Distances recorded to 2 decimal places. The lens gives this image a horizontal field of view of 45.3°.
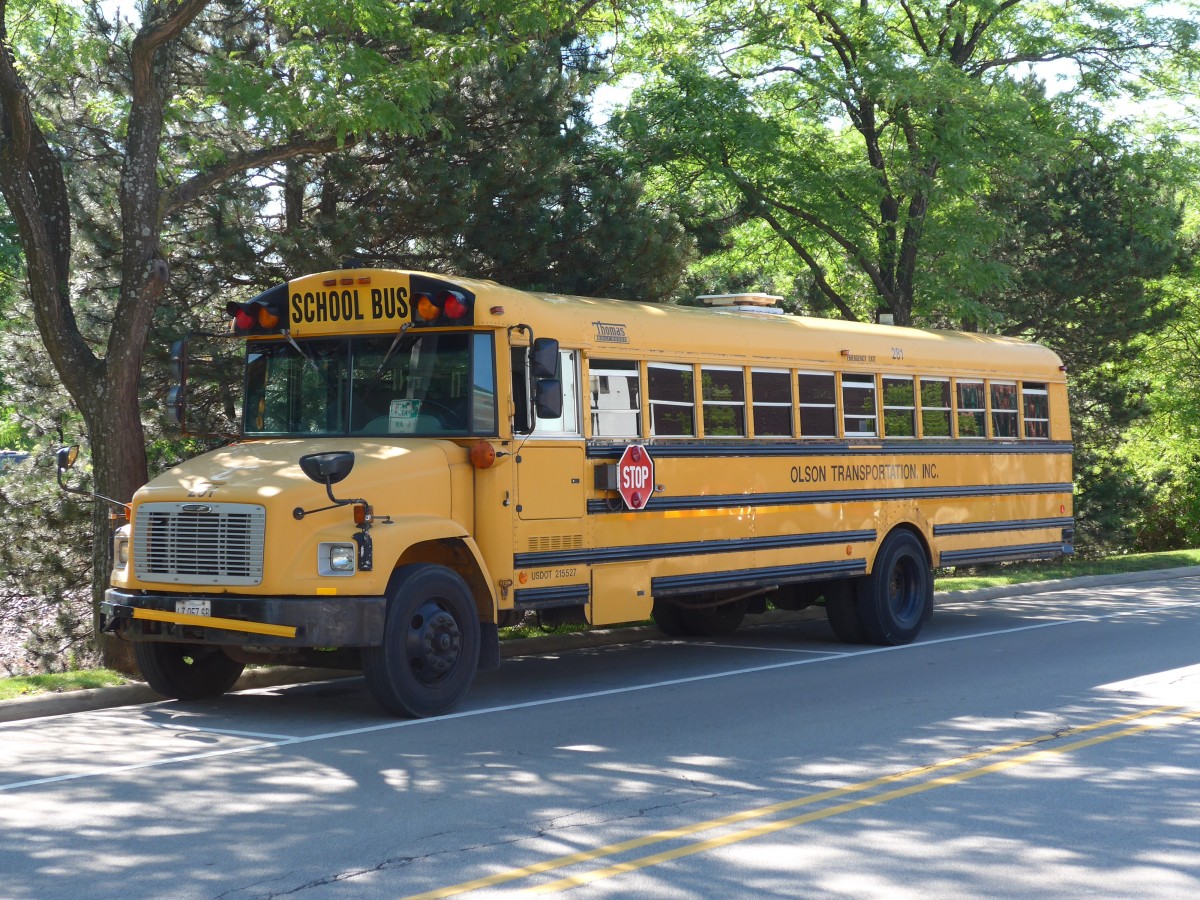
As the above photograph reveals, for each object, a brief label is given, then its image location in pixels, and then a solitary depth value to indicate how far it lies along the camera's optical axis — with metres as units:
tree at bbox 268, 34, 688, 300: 14.78
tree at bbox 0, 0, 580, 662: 11.79
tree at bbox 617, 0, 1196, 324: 19.08
